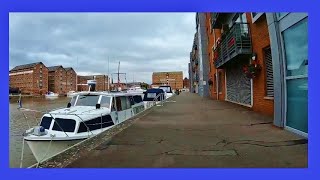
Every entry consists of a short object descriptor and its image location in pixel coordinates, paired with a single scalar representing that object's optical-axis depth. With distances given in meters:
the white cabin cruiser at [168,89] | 30.52
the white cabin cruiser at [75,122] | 6.01
